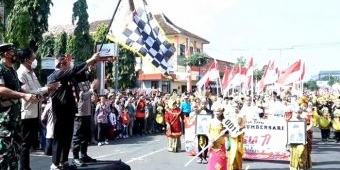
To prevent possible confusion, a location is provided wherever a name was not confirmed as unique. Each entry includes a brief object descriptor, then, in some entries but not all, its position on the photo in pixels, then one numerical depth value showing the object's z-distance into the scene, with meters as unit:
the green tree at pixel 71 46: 27.23
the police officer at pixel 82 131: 7.00
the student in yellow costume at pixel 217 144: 9.13
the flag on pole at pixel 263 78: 21.74
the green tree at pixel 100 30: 30.40
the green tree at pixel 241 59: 57.89
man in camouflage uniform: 4.75
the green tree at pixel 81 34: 26.78
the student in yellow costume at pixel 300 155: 11.16
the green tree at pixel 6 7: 19.72
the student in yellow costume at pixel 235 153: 10.12
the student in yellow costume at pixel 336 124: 18.28
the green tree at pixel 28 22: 17.53
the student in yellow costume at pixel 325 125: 18.70
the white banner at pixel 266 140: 12.81
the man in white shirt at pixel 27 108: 6.13
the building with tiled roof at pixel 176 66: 46.78
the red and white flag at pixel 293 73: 16.91
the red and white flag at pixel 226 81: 22.25
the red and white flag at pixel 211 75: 20.71
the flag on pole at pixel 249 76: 19.37
